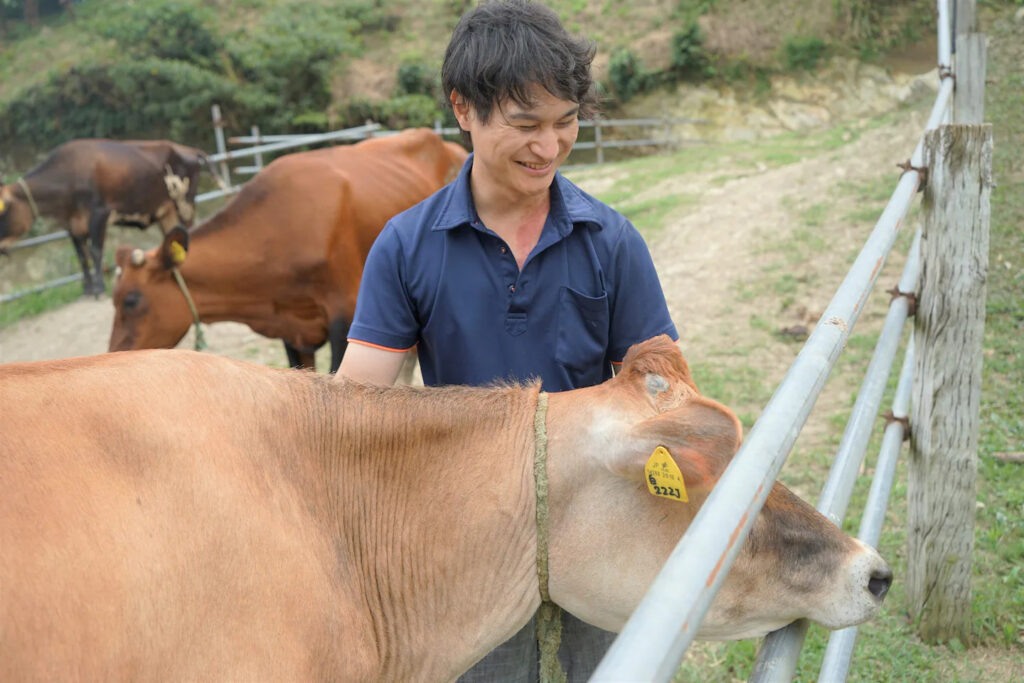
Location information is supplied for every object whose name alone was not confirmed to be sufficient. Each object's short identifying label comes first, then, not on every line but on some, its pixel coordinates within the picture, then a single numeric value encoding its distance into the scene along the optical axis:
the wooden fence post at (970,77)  5.85
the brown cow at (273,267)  5.62
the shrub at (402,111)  21.72
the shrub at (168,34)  24.11
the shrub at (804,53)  19.52
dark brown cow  11.23
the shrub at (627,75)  20.91
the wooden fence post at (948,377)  2.72
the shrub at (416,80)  22.77
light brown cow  1.44
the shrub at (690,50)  20.47
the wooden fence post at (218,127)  16.23
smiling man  1.98
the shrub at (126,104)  23.23
